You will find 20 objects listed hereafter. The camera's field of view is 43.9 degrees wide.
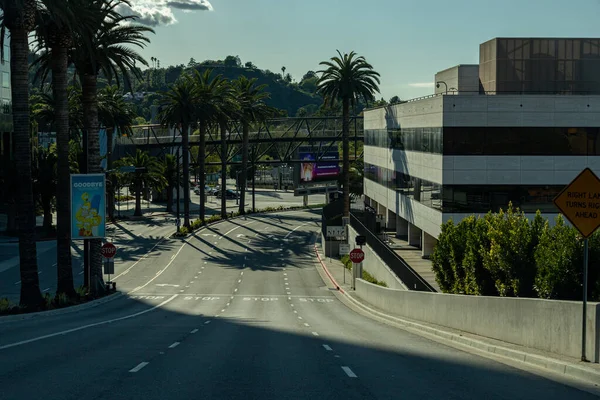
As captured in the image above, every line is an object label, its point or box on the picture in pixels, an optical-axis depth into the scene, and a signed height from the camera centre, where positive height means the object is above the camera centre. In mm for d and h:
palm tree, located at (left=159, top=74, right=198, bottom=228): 85062 +5150
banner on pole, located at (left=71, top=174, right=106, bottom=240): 39125 -2812
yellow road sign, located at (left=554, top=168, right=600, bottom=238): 16250 -1111
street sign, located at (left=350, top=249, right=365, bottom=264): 47719 -6589
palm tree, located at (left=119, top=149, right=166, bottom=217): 101188 -3003
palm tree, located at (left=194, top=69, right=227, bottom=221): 86250 +5940
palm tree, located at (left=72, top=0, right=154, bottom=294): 42406 +5341
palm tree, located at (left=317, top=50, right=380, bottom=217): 76750 +7422
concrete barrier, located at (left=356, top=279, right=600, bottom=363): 16391 -4503
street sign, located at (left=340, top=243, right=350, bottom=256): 57450 -7452
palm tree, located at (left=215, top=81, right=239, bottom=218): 88438 +5709
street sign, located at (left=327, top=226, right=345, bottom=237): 64250 -6802
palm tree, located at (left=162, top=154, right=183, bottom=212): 112875 -3170
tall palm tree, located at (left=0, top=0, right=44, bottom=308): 32375 +1222
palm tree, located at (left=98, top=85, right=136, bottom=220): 85125 +4546
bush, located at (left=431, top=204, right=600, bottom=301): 20609 -3510
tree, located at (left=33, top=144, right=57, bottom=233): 76000 -2632
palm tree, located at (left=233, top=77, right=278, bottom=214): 102875 +6404
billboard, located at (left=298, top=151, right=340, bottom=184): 133250 -2743
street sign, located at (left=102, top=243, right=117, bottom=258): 47625 -6283
